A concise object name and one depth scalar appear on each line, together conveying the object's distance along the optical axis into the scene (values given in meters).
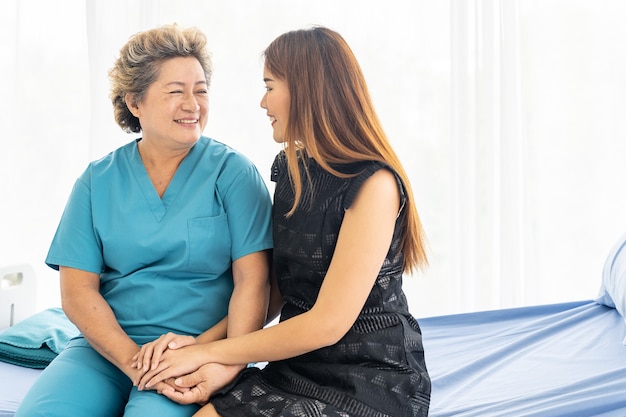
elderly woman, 2.65
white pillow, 3.04
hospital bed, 2.63
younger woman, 2.40
